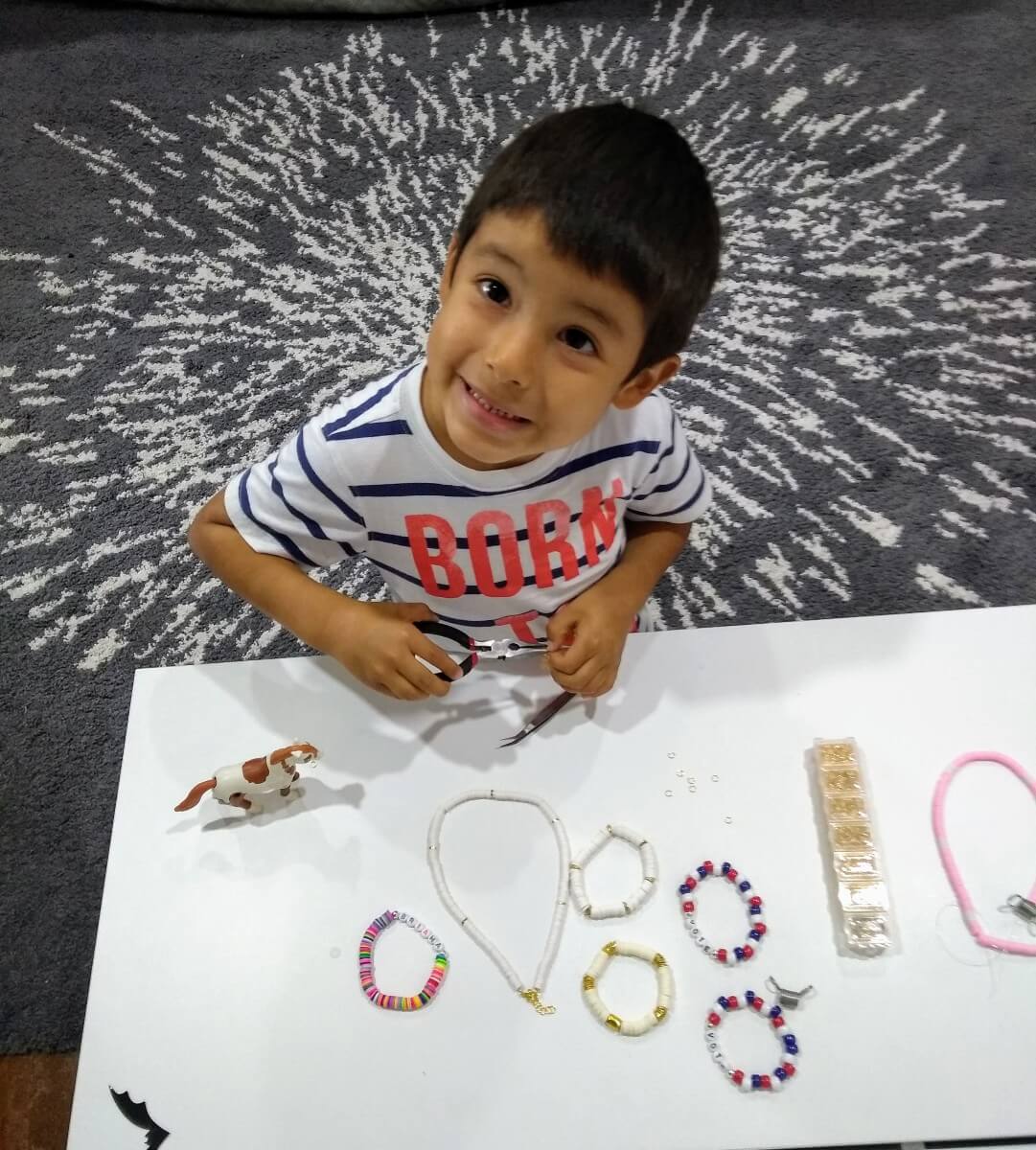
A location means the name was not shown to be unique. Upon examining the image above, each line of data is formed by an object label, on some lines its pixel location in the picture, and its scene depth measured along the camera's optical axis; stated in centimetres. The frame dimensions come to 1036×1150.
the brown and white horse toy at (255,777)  58
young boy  49
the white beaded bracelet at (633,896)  58
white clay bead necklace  55
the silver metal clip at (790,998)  54
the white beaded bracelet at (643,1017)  54
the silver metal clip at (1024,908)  56
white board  52
